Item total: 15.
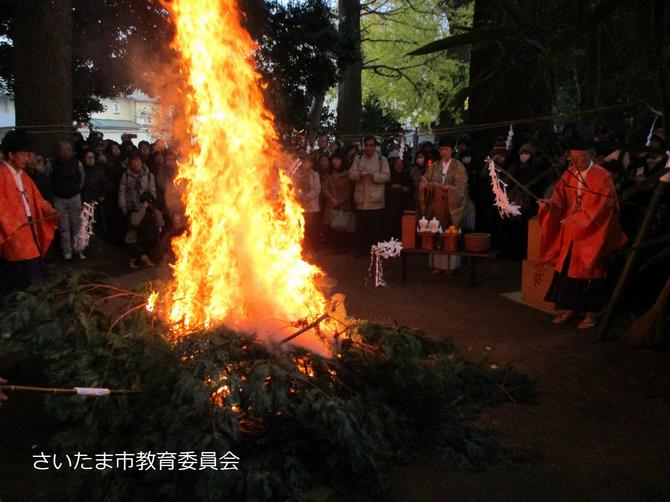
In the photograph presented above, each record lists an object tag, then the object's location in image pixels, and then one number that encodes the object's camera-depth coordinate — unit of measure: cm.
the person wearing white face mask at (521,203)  1099
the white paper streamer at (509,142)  1194
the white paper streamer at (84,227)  1059
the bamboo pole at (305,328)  471
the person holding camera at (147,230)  1120
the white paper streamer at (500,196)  817
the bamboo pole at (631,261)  657
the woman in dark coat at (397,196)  1242
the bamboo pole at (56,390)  342
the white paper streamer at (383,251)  988
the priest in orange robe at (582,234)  725
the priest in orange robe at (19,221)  716
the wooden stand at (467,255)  938
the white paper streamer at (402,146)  1408
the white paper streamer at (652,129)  855
